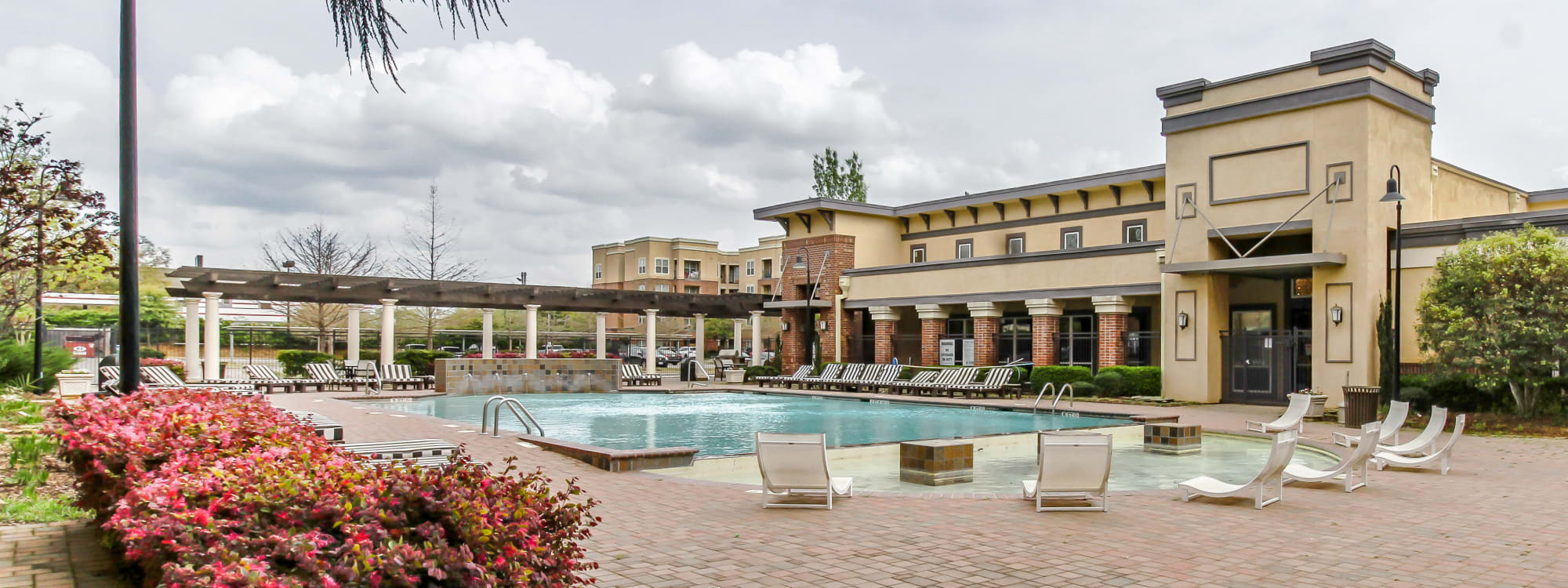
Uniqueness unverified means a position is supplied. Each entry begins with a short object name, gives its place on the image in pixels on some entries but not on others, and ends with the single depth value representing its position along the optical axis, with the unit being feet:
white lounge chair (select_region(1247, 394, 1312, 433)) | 50.26
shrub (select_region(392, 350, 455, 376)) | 108.88
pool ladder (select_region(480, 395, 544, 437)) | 44.80
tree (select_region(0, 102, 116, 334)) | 42.50
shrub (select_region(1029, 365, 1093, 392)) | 83.61
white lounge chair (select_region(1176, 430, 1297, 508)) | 28.53
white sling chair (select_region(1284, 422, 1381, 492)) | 31.73
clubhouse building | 67.10
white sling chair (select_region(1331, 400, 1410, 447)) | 42.09
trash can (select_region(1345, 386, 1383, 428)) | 56.95
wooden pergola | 86.22
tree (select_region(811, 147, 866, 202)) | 157.99
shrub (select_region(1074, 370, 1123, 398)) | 81.15
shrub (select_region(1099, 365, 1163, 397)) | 80.43
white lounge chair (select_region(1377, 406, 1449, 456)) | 38.29
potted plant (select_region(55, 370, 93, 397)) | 61.00
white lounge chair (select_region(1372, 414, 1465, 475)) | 37.45
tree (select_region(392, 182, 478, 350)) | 142.82
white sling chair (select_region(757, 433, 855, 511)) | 28.71
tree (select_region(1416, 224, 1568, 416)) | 53.36
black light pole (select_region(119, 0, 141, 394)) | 27.63
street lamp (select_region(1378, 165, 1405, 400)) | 53.83
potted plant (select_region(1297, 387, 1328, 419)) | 62.64
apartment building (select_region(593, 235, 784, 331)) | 251.39
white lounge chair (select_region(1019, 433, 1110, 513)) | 28.09
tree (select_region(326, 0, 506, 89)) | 11.79
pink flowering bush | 11.75
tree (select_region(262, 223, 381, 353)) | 141.90
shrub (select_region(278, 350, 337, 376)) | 103.24
